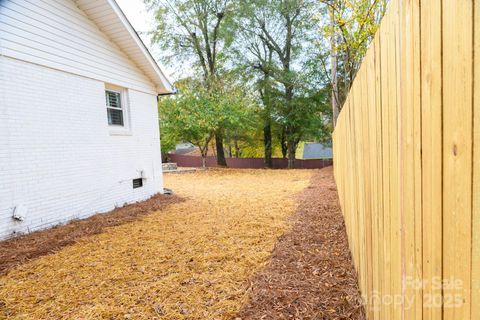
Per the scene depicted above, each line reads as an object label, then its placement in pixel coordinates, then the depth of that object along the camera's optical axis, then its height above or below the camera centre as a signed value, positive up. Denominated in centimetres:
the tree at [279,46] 1818 +630
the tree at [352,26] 440 +183
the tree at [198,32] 1777 +710
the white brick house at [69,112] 503 +86
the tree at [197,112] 1504 +177
